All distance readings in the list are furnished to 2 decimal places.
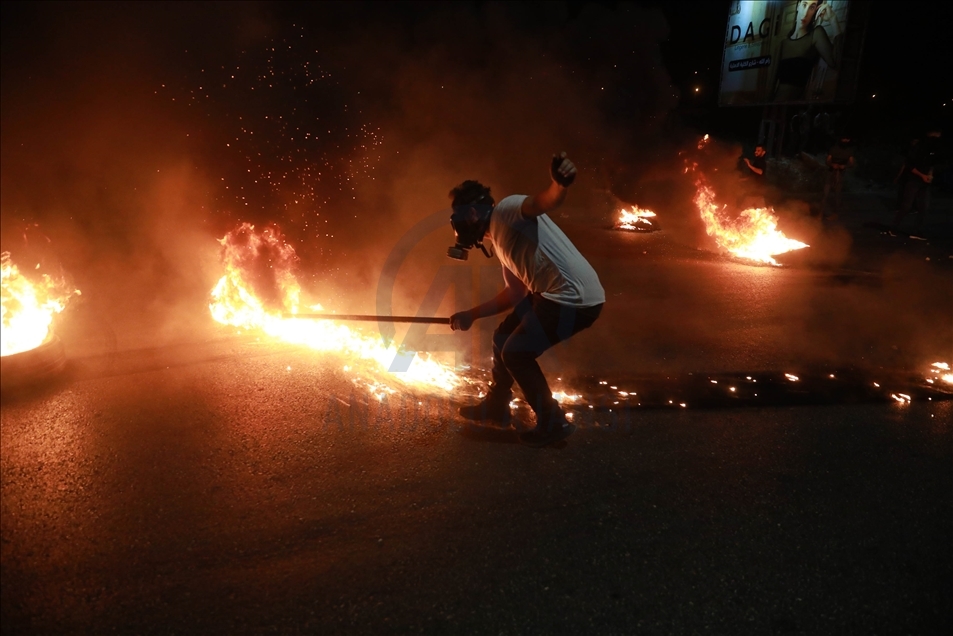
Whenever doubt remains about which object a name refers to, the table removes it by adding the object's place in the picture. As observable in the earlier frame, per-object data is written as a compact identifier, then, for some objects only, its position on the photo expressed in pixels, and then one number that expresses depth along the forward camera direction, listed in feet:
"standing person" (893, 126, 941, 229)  38.68
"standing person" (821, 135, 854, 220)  45.50
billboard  62.34
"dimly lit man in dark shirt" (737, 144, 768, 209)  36.42
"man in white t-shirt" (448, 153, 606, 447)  11.40
